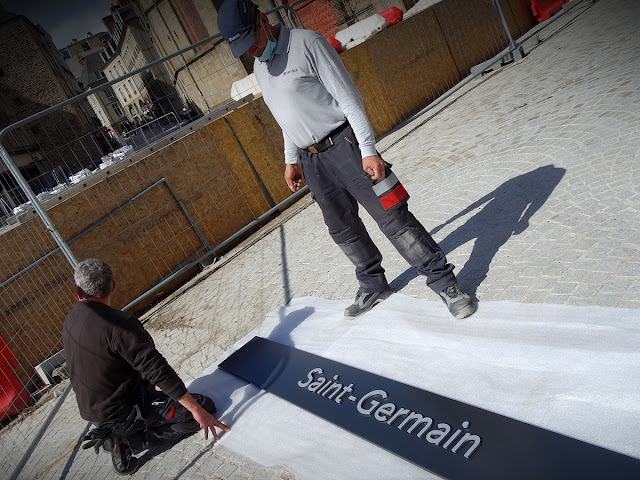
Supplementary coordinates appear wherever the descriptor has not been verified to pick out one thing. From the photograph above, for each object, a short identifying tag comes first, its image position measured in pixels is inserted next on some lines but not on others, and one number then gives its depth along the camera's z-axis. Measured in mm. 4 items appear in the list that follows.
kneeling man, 2955
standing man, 2975
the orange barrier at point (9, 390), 5625
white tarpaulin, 2145
